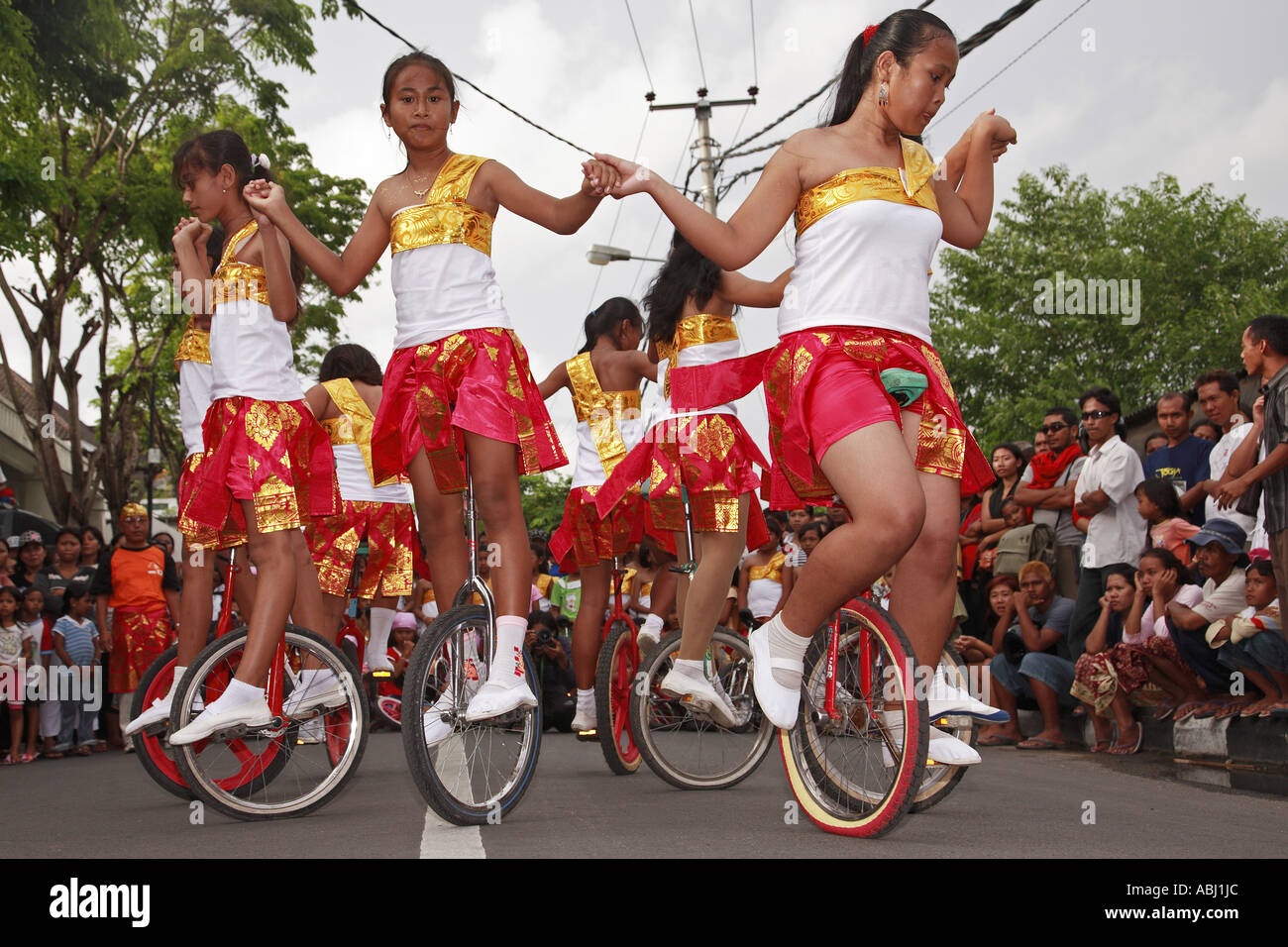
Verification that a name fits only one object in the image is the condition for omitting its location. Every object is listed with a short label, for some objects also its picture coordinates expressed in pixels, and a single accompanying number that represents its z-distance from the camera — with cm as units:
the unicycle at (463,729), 425
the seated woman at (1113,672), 826
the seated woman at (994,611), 992
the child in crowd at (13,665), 1027
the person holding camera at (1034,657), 916
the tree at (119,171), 1306
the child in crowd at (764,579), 1229
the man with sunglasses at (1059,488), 1041
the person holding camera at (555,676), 1078
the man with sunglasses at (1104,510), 928
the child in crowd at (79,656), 1114
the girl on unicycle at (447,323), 479
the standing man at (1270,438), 709
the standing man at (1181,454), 974
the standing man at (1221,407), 902
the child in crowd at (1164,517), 885
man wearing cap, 772
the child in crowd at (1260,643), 712
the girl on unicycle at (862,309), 405
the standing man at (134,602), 1123
